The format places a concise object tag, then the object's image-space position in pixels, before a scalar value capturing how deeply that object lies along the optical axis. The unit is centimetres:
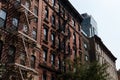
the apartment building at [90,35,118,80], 2506
